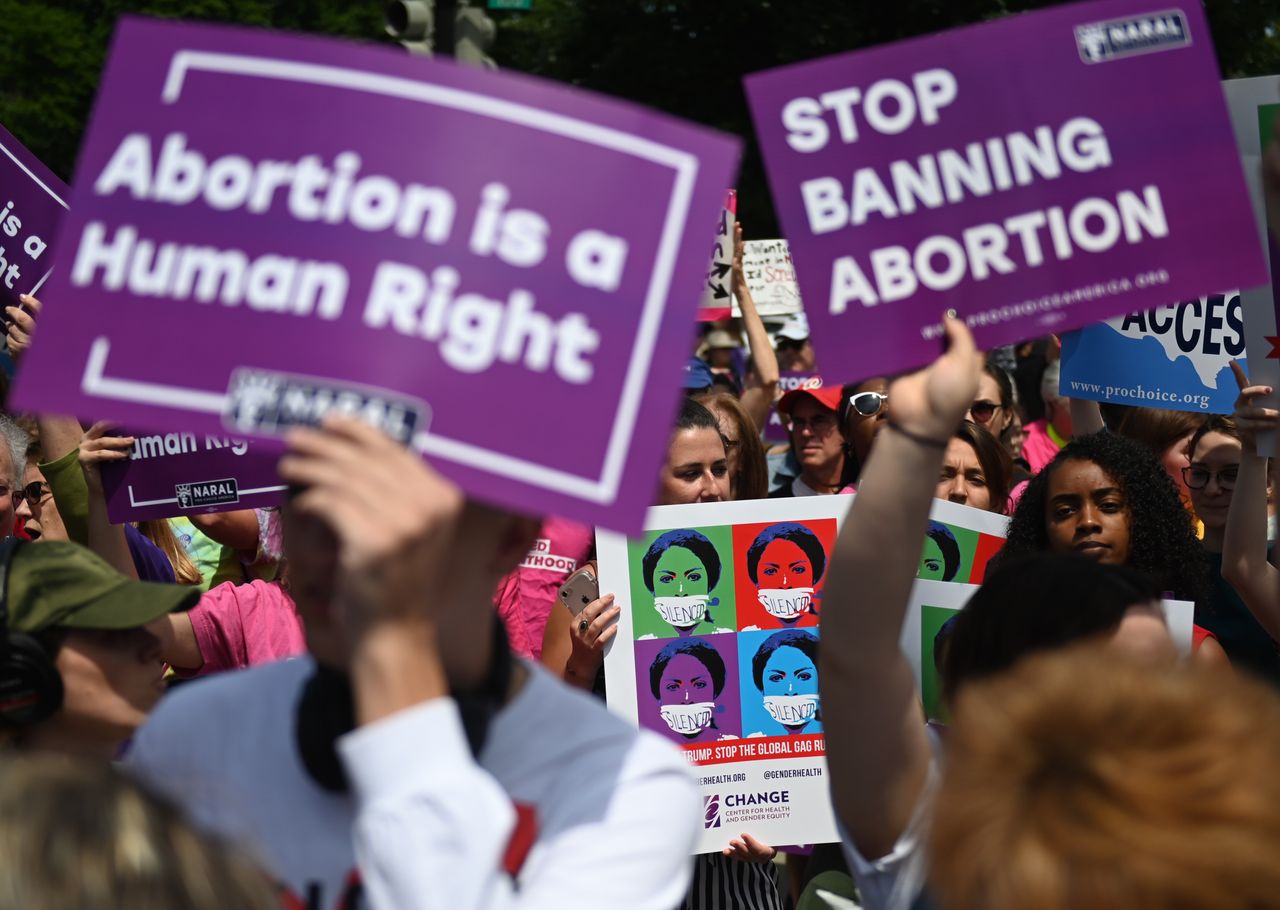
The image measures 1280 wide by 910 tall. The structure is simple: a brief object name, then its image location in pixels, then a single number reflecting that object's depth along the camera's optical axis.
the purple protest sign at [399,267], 3.55
